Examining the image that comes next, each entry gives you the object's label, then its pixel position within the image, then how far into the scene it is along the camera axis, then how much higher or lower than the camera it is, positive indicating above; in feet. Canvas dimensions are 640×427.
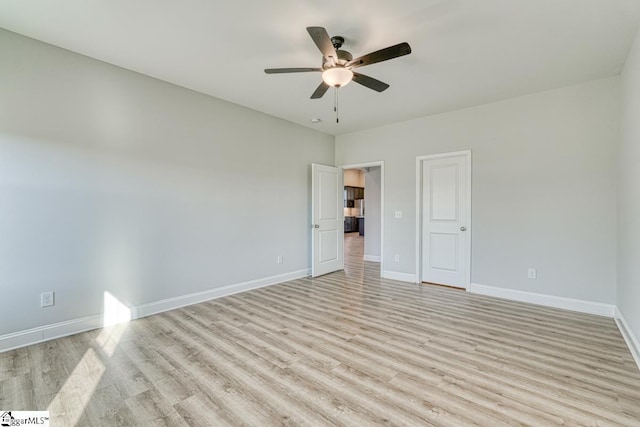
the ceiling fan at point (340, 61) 6.97 +3.94
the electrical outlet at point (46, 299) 8.99 -2.70
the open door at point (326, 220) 17.42 -0.54
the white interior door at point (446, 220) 14.56 -0.47
